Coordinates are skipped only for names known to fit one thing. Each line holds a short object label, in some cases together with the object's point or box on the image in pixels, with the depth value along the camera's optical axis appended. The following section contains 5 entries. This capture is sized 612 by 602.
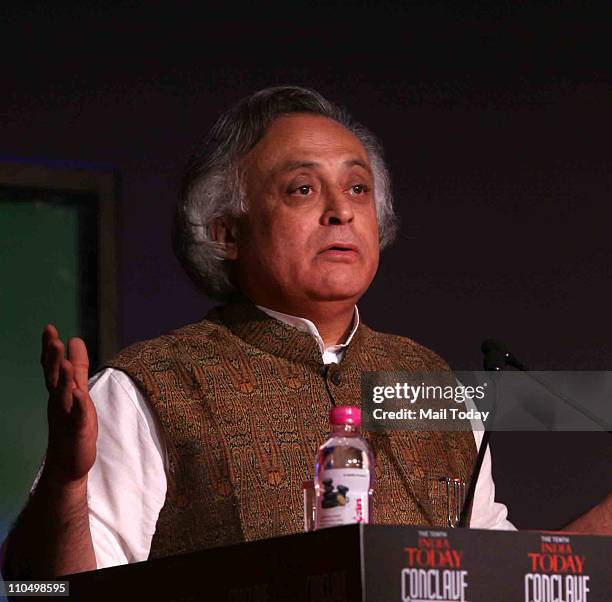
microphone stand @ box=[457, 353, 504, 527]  4.74
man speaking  4.58
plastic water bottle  3.41
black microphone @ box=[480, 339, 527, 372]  4.71
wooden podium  3.02
